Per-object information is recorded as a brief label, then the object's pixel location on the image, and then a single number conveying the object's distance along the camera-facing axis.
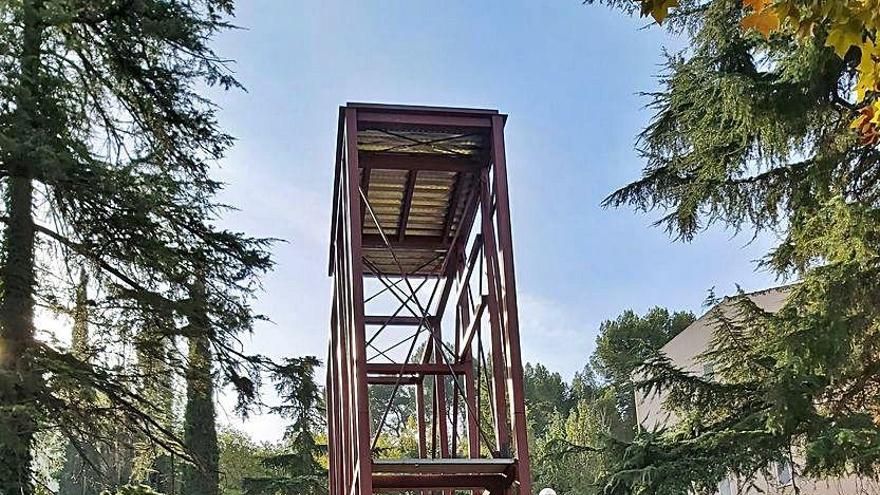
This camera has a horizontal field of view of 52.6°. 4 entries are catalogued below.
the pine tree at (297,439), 10.98
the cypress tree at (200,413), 10.41
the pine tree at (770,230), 7.46
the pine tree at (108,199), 8.85
